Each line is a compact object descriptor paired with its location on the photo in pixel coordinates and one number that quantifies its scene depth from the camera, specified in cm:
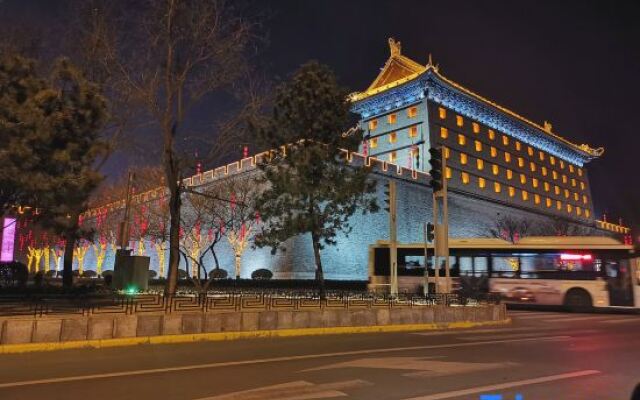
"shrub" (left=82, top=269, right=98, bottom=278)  5599
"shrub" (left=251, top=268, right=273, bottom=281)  4025
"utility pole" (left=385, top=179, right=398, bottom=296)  1970
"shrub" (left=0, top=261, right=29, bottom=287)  2523
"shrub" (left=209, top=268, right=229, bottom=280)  4328
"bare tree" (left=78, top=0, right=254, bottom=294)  1761
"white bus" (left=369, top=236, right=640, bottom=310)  2328
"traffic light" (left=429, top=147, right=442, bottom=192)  1536
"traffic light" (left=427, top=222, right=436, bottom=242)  1681
